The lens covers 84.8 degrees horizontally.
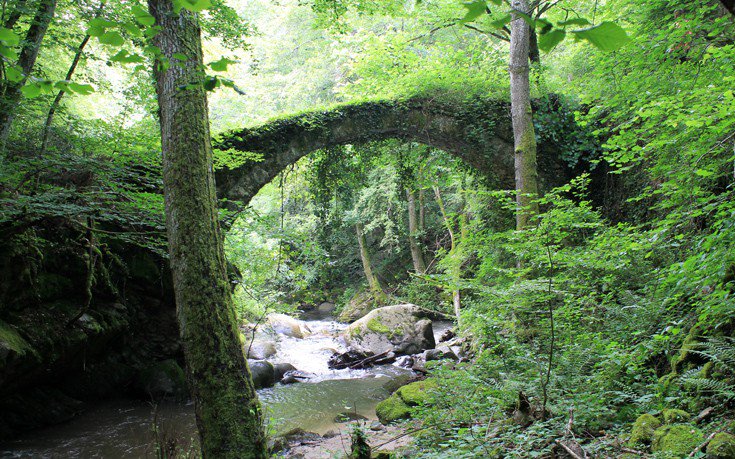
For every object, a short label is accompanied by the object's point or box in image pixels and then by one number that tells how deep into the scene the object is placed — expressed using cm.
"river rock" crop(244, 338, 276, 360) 955
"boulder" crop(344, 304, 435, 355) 950
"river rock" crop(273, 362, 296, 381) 830
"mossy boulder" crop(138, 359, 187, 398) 651
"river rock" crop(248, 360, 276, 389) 763
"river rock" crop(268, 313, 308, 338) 1205
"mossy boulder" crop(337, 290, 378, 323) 1504
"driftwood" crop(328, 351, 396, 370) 888
